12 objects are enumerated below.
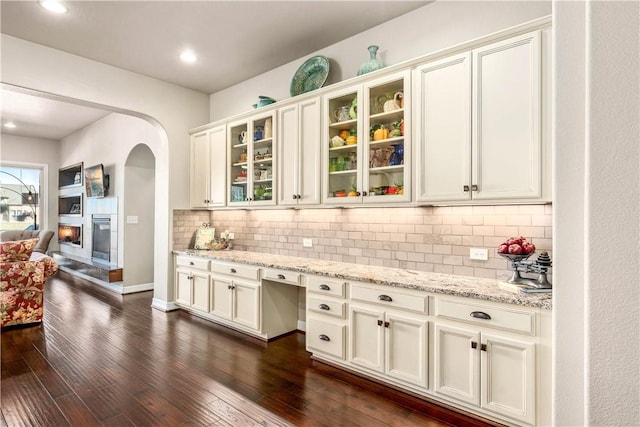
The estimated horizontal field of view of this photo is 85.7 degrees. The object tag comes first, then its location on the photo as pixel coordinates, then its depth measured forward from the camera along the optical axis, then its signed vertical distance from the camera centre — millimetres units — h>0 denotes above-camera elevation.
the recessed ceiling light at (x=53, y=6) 2920 +1781
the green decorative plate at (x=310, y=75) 3654 +1504
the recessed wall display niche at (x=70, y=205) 7643 +171
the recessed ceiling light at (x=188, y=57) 3875 +1792
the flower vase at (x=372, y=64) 3109 +1352
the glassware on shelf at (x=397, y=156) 2885 +487
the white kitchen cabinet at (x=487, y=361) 1991 -911
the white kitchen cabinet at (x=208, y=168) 4500 +610
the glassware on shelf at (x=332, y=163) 3350 +481
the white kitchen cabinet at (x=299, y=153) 3434 +617
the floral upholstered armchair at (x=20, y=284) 3951 -846
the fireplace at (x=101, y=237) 6441 -487
